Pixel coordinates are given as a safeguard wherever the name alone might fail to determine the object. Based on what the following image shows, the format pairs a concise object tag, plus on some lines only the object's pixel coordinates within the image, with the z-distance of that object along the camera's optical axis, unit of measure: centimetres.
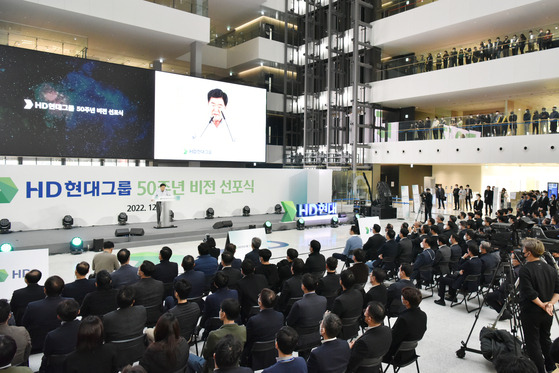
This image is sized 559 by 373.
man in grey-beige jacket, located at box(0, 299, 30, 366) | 370
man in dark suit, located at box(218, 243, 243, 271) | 657
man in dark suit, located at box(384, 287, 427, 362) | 415
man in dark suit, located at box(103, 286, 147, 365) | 395
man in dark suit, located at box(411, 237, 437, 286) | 774
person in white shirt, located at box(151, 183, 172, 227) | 1352
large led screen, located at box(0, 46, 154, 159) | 1365
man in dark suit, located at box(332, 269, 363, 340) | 470
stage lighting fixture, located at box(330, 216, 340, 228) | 1781
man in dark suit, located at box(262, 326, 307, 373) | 304
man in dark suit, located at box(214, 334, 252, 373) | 285
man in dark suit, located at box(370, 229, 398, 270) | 824
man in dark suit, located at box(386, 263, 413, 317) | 569
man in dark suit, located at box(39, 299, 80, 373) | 362
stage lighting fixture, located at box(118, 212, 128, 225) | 1452
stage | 1142
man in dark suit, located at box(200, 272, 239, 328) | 472
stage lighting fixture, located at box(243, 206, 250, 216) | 1831
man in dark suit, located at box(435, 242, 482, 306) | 717
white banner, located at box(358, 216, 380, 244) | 1048
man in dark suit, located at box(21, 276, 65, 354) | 441
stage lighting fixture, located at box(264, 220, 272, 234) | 1532
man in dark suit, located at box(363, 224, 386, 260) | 882
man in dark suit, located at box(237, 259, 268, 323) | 517
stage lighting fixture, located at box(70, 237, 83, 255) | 1142
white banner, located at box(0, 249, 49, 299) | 579
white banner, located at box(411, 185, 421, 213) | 1922
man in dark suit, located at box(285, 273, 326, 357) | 446
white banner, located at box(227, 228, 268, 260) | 842
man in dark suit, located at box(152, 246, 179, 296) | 607
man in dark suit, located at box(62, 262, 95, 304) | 514
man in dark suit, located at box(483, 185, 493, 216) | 2081
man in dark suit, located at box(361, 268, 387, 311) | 529
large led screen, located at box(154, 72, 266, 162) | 1702
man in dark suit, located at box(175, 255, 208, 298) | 540
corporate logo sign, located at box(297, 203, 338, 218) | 1720
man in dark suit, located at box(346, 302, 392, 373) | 367
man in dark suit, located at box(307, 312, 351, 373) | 342
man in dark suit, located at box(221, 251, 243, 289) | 564
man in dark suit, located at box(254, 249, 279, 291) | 605
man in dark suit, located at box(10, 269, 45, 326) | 478
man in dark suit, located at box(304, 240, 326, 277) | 678
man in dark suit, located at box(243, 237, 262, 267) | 699
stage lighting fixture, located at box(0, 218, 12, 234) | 1211
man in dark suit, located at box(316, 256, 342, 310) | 566
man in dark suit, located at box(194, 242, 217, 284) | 641
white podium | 1433
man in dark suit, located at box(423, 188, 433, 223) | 1875
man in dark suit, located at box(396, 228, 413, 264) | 830
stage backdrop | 1287
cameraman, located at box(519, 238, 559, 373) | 438
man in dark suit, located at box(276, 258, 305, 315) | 524
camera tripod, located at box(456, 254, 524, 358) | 473
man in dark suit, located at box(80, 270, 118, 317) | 464
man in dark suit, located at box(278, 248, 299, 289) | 609
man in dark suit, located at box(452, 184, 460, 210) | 2228
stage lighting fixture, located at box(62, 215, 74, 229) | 1342
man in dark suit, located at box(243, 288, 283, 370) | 410
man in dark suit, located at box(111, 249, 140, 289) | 567
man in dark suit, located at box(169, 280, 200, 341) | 427
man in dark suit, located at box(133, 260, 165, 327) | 490
